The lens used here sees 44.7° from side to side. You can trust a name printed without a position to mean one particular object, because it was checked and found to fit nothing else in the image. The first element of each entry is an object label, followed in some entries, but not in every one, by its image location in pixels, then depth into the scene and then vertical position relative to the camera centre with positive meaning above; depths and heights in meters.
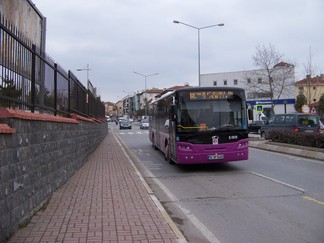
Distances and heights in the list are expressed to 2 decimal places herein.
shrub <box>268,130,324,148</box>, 16.44 -0.56
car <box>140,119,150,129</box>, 64.32 +0.24
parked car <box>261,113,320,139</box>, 22.83 +0.22
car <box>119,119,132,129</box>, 63.00 +0.40
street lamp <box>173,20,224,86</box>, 36.29 +9.24
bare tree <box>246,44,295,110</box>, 41.78 +6.42
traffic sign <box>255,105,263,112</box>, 29.97 +1.37
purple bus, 12.79 +0.04
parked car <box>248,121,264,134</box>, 39.51 +0.00
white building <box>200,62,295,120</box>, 48.30 +6.19
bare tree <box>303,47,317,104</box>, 38.81 +5.34
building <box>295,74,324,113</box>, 80.46 +8.52
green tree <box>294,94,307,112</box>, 60.75 +3.76
